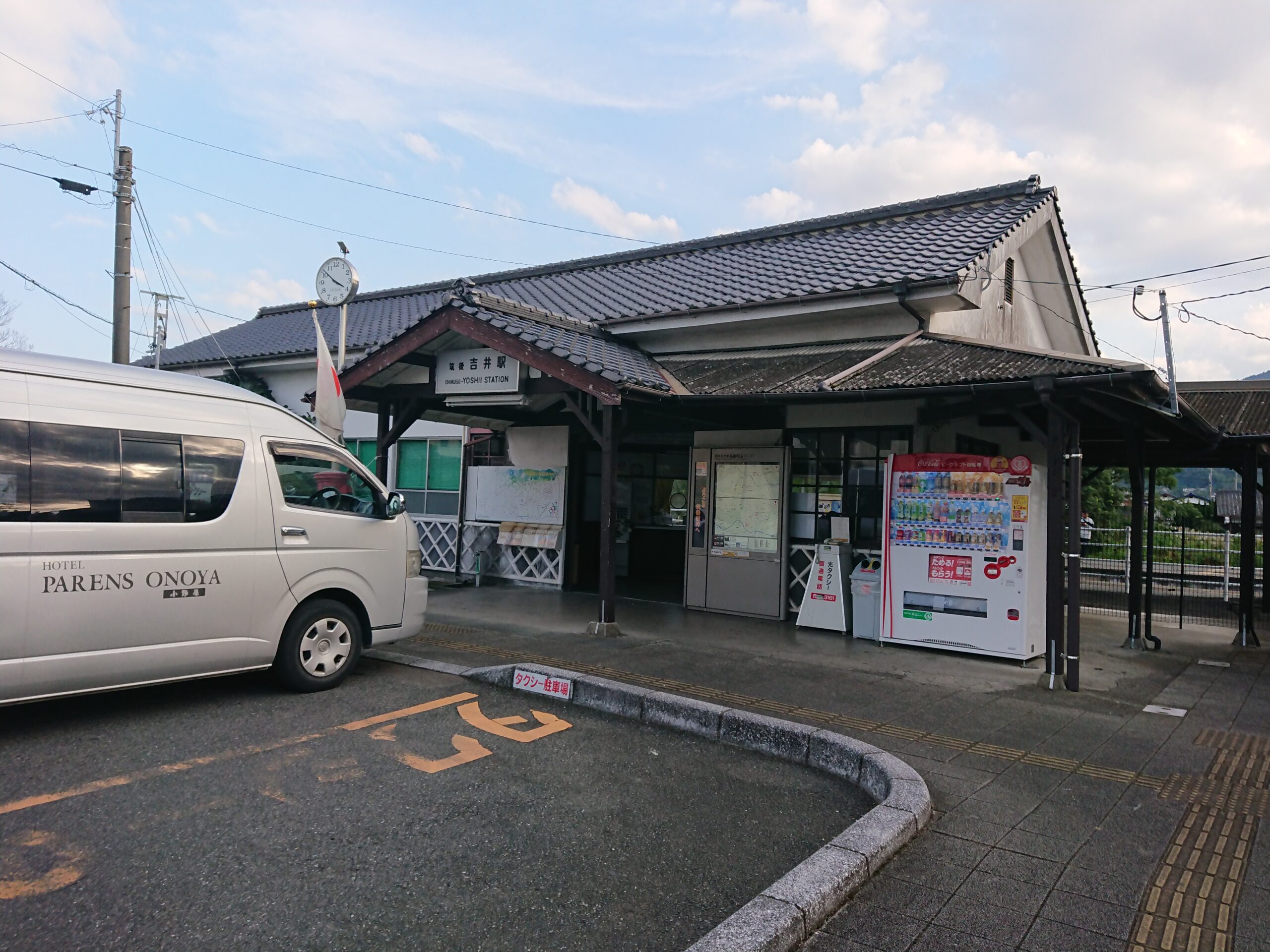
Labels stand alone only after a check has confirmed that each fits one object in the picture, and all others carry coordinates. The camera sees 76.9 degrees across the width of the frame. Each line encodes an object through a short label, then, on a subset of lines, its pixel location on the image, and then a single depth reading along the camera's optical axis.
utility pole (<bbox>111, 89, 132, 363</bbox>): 13.17
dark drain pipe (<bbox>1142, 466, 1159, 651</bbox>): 9.59
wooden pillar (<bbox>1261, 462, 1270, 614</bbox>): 12.27
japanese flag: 9.16
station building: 7.80
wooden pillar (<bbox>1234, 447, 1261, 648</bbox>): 10.01
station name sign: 9.16
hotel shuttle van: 4.74
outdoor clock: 9.70
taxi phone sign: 9.10
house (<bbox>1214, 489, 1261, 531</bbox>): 16.36
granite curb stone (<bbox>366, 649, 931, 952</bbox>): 2.97
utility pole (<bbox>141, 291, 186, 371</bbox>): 23.95
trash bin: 8.86
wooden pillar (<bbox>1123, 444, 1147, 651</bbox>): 9.52
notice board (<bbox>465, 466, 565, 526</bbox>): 12.38
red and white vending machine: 7.77
